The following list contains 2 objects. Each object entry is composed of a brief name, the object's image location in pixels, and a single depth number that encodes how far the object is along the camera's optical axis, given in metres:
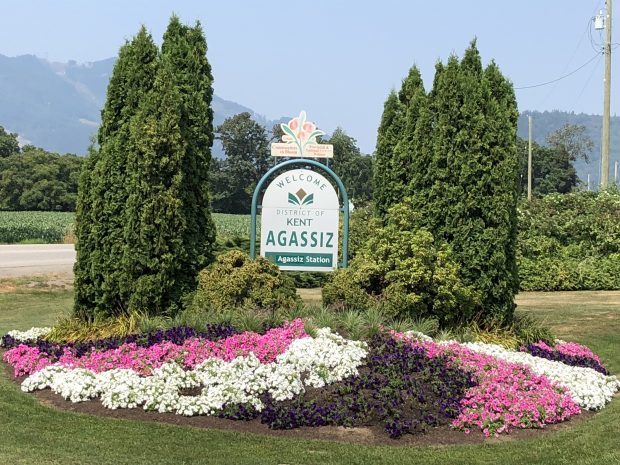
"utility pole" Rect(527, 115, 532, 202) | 54.86
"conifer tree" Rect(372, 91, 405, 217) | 14.53
